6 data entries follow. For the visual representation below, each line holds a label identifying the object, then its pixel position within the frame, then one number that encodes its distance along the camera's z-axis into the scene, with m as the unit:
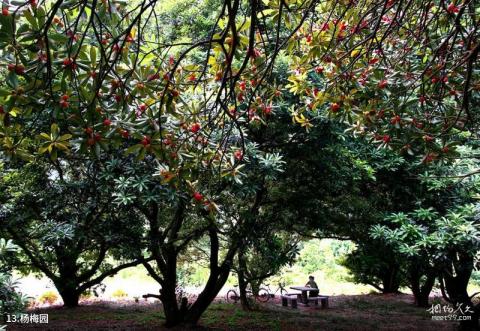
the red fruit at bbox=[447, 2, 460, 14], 2.02
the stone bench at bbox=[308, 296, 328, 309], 8.74
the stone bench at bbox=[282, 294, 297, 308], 8.68
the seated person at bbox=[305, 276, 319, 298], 9.21
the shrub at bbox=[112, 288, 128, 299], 10.14
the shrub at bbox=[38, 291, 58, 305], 9.07
